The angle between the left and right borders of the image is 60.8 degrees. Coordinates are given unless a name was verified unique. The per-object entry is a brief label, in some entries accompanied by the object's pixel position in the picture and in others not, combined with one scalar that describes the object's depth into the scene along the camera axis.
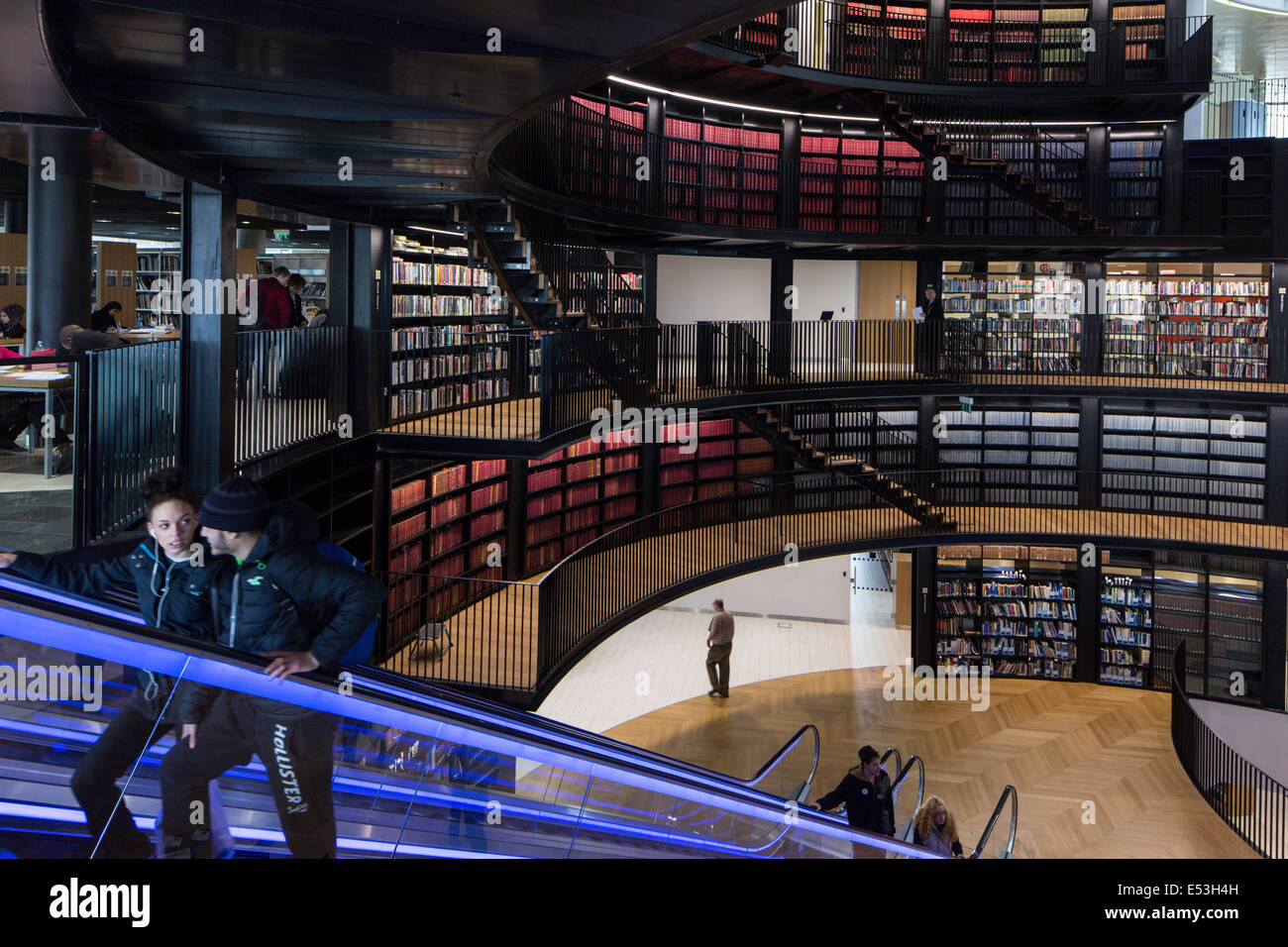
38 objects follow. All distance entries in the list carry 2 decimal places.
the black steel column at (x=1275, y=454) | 14.37
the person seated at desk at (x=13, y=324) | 8.73
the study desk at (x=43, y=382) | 4.63
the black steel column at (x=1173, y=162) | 14.62
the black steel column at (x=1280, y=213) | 14.52
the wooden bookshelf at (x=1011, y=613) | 15.08
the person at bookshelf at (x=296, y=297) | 9.06
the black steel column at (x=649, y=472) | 14.38
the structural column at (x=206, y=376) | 6.27
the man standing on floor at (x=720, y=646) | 13.48
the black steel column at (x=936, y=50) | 14.00
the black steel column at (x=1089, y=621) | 14.85
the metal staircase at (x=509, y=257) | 8.66
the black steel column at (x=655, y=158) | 12.38
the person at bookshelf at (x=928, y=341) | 14.09
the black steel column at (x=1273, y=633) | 14.18
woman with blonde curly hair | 6.82
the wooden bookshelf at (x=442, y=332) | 10.06
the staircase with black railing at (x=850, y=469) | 13.05
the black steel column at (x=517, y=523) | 11.65
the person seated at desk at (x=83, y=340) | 6.34
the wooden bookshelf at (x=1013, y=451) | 15.35
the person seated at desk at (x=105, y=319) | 8.12
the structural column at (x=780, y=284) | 15.18
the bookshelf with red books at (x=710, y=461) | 14.76
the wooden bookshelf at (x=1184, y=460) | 14.84
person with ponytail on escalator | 3.10
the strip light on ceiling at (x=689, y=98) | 12.37
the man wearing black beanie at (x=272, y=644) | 2.45
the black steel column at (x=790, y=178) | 13.91
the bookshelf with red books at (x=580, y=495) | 12.66
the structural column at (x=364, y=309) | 8.98
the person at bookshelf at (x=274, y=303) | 8.59
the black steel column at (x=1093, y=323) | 15.02
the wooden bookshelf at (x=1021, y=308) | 15.27
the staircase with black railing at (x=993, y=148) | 13.52
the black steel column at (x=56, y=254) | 8.23
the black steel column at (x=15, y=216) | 12.70
